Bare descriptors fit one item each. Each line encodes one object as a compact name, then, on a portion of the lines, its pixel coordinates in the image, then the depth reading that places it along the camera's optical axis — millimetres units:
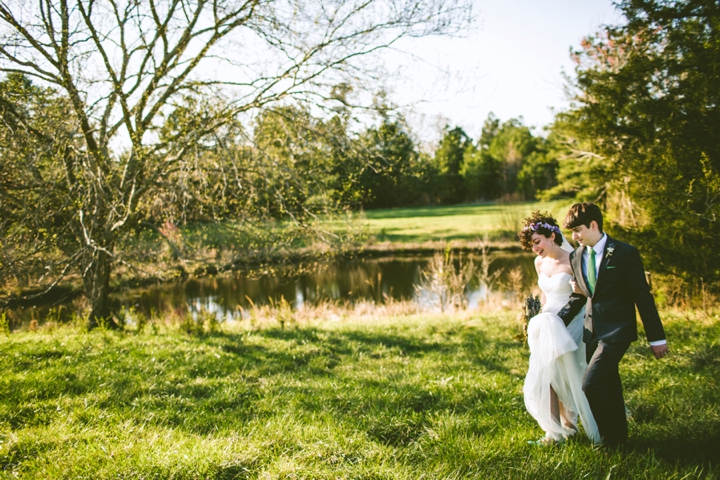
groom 2967
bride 3195
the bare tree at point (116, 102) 7195
